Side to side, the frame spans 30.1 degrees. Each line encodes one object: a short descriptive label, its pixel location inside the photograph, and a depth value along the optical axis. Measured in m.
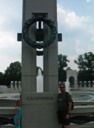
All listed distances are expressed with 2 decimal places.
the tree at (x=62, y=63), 58.74
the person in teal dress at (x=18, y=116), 5.03
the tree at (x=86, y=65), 57.01
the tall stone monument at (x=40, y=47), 5.43
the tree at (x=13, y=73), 53.74
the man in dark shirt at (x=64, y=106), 4.95
